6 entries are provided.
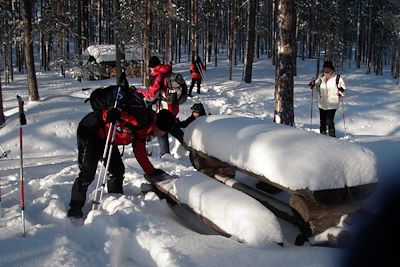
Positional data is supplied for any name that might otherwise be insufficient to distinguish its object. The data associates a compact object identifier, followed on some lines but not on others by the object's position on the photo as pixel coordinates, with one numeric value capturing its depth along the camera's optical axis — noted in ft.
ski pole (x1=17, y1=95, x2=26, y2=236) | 15.21
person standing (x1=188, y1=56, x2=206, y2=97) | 67.82
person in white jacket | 33.65
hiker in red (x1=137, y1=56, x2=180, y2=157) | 28.60
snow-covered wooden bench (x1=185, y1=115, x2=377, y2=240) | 12.73
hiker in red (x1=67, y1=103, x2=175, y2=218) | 17.33
